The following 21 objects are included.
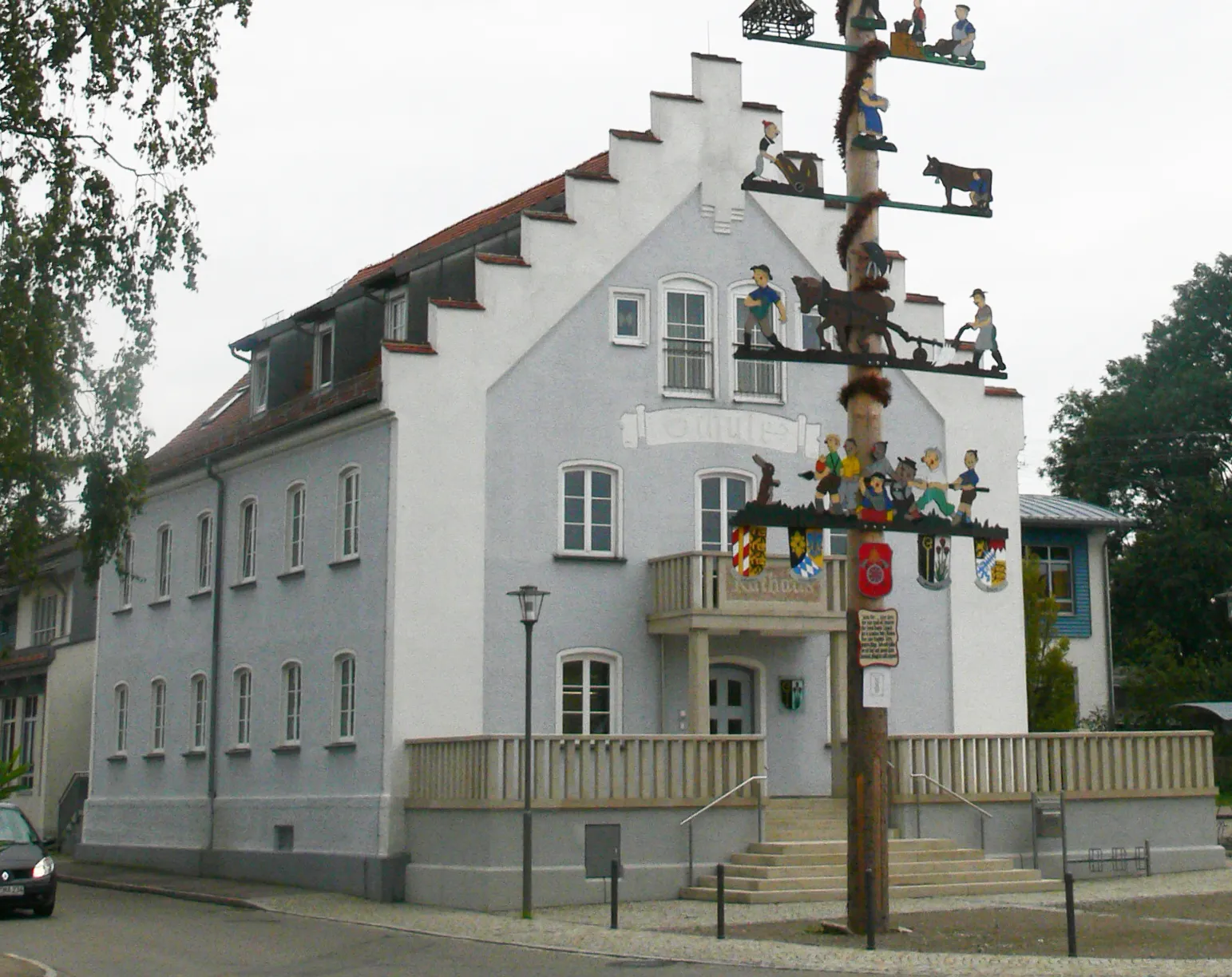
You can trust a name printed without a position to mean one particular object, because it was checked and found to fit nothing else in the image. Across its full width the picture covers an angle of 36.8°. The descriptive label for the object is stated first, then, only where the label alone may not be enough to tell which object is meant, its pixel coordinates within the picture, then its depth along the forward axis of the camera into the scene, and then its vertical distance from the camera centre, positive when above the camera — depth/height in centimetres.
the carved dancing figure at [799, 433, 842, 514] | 2002 +299
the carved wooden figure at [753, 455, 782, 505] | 1998 +291
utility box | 2566 -131
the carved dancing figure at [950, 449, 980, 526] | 2073 +297
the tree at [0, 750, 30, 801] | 3453 -40
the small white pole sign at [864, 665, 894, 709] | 1994 +73
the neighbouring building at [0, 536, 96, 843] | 4488 +129
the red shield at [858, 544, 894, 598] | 2019 +197
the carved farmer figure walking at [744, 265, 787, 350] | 2017 +489
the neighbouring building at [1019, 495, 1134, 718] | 5259 +486
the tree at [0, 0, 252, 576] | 2431 +677
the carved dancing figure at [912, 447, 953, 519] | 2064 +294
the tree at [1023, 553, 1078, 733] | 4112 +164
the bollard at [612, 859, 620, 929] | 2153 -164
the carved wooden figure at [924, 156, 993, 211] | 2097 +645
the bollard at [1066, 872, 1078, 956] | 1800 -158
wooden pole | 1992 -27
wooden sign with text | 1986 +124
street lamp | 2392 +20
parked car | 2475 -162
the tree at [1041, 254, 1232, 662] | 6606 +1065
